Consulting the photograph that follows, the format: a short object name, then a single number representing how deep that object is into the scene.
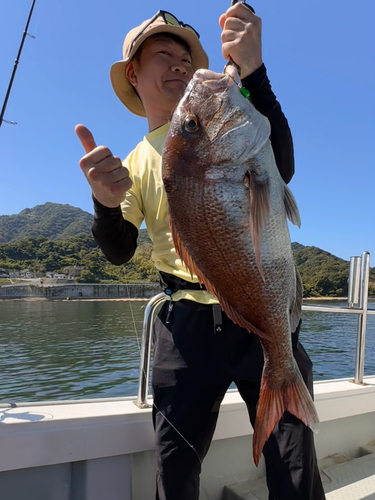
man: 1.57
